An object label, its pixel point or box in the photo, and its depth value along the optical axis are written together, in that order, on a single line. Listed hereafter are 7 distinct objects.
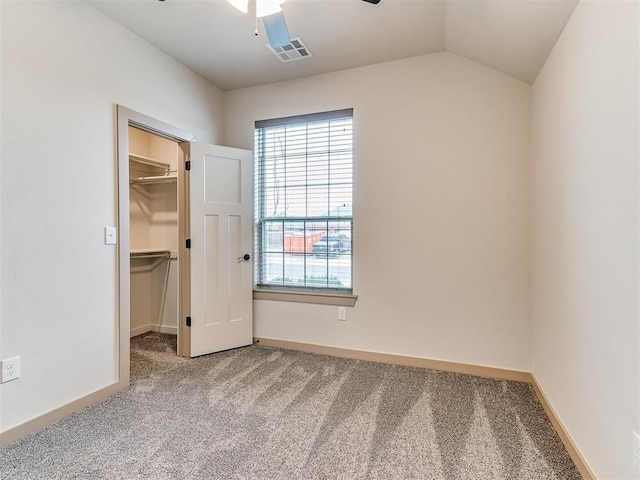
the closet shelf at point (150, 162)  3.35
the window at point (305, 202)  3.10
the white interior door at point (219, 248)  3.01
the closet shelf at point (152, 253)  3.52
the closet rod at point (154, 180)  3.61
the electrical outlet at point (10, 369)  1.72
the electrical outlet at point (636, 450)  1.11
